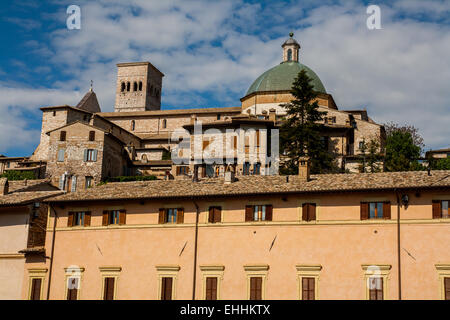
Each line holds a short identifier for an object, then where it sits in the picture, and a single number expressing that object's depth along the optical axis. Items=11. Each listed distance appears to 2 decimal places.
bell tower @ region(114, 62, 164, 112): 104.75
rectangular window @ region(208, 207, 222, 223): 30.98
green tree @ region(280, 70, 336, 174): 48.62
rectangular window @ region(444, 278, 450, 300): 26.56
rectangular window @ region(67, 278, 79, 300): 31.89
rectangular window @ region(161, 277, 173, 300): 30.25
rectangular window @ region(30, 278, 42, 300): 32.58
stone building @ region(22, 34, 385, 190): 55.62
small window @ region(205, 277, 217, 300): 29.55
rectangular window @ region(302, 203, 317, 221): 29.56
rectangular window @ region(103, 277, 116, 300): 31.23
